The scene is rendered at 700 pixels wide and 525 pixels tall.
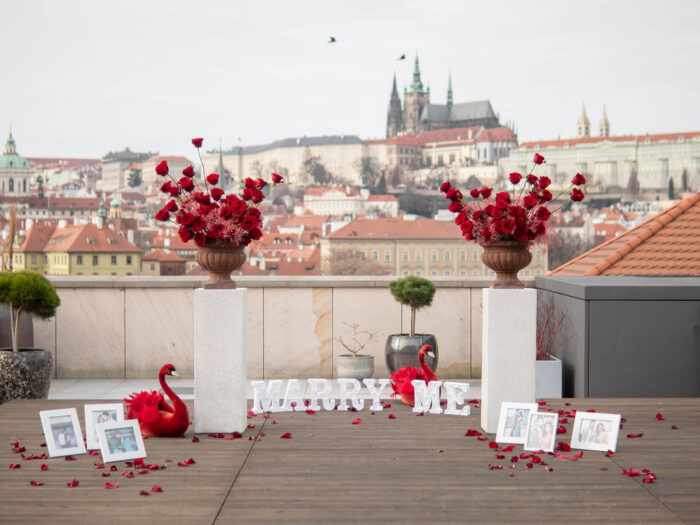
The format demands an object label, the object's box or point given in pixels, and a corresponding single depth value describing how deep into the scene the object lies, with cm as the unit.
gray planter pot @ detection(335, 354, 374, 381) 849
